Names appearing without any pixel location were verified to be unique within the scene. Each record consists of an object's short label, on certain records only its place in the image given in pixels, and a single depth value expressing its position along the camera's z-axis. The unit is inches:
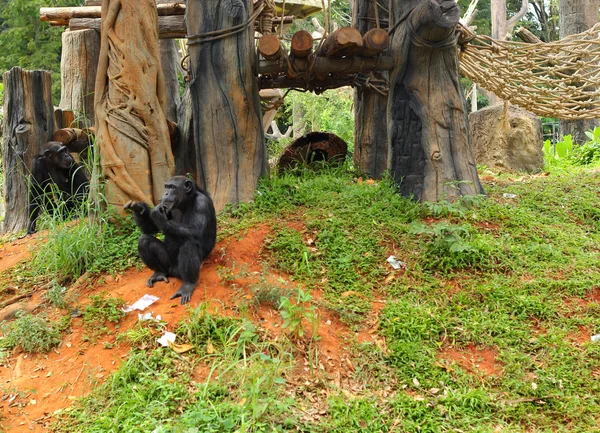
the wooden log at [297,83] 229.5
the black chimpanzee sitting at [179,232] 163.0
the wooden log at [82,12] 286.8
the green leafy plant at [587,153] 412.8
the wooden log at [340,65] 217.3
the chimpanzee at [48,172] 251.1
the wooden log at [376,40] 210.5
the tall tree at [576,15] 439.2
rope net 266.2
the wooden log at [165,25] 287.0
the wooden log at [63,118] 271.6
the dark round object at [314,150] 282.5
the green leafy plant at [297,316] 144.4
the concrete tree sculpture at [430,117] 212.7
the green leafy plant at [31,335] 150.9
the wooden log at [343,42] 205.2
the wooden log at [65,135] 262.4
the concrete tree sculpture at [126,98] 194.1
